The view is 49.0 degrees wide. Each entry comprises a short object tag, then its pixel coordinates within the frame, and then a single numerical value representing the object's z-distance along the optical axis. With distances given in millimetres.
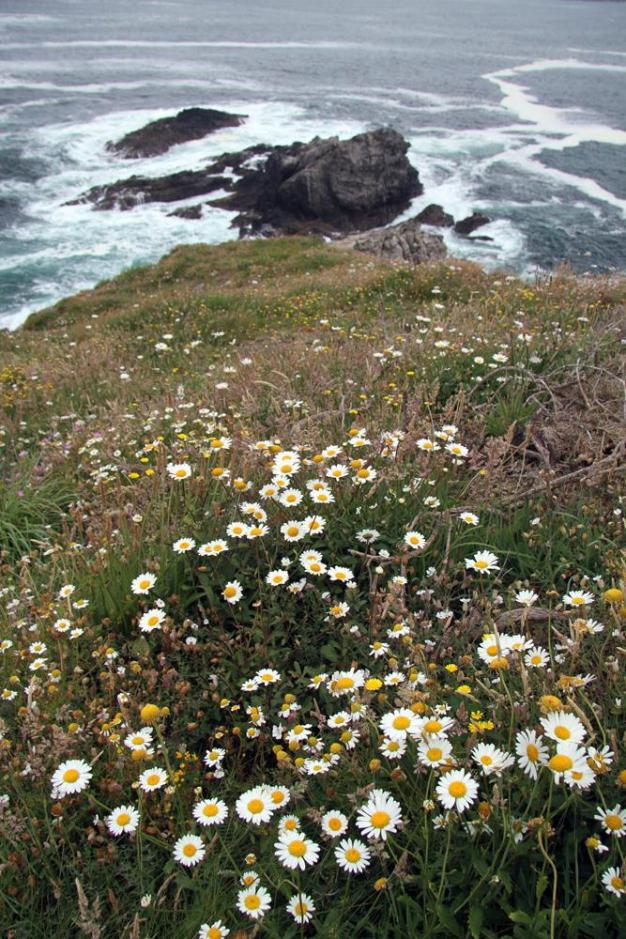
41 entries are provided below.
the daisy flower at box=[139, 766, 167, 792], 2170
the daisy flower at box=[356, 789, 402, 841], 1747
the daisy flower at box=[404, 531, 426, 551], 3064
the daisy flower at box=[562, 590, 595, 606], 2430
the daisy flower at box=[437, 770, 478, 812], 1723
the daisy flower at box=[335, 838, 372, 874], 1795
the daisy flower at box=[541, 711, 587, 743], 1682
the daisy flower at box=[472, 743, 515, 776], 1783
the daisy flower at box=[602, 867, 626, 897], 1587
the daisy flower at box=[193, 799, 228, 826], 2057
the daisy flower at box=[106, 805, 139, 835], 2057
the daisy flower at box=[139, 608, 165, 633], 2834
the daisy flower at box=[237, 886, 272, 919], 1821
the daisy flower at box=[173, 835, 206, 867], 1993
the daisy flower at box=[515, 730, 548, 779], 1711
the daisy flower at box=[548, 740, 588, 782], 1612
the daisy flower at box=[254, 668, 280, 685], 2611
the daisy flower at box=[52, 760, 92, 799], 2119
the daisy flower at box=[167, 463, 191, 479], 3646
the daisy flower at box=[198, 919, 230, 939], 1799
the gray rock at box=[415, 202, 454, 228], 31672
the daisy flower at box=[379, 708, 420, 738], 1925
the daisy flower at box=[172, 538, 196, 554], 3123
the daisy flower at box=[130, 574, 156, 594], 3004
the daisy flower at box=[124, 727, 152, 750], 2342
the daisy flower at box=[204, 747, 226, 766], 2391
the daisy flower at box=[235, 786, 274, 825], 1968
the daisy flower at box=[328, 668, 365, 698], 2221
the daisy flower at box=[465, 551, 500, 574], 2760
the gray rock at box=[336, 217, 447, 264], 20703
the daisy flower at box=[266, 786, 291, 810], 2027
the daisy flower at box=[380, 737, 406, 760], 1945
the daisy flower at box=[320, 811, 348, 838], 1895
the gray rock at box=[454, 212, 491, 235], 30500
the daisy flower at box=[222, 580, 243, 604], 2888
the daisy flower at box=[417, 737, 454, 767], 1839
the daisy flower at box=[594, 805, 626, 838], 1689
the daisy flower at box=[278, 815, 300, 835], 1908
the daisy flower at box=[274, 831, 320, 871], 1826
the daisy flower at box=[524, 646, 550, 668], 2194
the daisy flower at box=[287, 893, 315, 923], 1759
